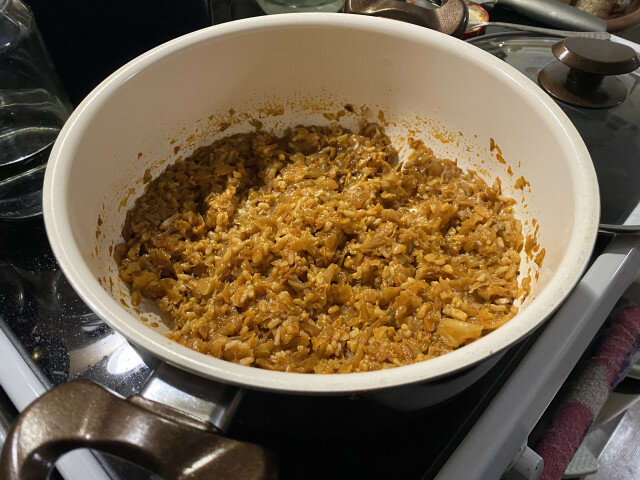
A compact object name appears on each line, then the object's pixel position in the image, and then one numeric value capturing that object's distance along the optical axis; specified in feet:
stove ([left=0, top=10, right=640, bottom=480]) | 0.83
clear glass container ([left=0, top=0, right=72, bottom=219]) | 1.18
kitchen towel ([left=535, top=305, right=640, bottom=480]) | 1.08
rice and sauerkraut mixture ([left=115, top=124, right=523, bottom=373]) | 0.94
